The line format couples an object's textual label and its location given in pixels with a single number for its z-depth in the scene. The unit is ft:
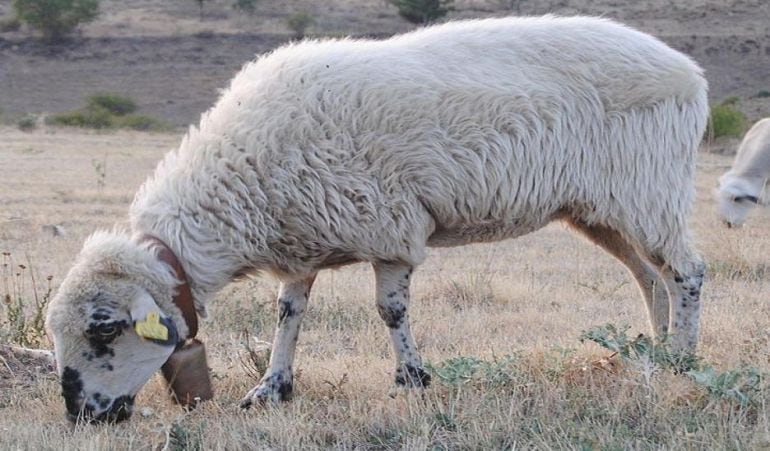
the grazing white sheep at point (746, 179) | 51.75
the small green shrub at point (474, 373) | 19.11
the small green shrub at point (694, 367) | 17.80
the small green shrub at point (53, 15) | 180.55
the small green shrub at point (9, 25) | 187.42
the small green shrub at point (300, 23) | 179.52
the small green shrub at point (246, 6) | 196.07
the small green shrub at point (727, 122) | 107.24
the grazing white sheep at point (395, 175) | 19.21
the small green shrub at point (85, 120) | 130.93
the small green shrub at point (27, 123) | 118.62
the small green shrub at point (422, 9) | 176.86
